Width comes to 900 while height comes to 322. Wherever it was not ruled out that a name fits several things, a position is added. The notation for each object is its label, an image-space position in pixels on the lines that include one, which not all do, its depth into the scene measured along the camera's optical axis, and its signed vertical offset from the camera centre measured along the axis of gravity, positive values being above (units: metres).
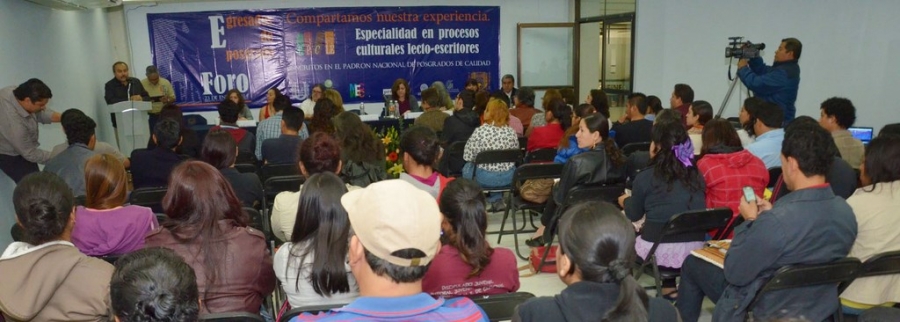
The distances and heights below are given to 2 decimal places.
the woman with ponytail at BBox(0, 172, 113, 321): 1.86 -0.59
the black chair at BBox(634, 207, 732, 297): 2.82 -0.78
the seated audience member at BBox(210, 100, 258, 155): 5.28 -0.51
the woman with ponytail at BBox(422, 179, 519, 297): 2.11 -0.66
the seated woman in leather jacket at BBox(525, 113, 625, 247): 3.74 -0.63
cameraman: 5.75 -0.26
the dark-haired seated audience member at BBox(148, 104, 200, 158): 4.45 -0.54
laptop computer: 5.36 -0.72
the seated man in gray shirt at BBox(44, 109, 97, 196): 3.72 -0.48
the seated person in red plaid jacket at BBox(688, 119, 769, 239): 3.16 -0.60
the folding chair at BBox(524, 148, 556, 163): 4.82 -0.74
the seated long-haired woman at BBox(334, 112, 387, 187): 4.02 -0.57
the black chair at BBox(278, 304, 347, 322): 1.85 -0.71
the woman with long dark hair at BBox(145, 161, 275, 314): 2.10 -0.58
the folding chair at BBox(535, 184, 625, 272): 3.65 -0.80
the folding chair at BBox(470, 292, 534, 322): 1.90 -0.72
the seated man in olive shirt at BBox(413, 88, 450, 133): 5.88 -0.51
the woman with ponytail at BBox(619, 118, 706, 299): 3.05 -0.66
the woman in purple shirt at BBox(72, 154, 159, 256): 2.54 -0.59
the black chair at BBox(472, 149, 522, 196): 4.55 -0.70
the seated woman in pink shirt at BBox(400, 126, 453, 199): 3.27 -0.51
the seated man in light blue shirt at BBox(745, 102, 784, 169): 3.88 -0.51
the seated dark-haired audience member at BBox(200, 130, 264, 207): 3.48 -0.53
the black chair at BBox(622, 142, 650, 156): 4.84 -0.71
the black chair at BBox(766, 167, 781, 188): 3.74 -0.73
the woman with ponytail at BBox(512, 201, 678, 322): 1.45 -0.52
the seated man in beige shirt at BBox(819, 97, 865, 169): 3.95 -0.48
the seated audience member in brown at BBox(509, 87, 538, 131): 6.44 -0.50
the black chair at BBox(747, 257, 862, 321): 2.12 -0.75
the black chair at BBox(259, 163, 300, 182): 4.38 -0.72
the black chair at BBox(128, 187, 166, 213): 3.46 -0.69
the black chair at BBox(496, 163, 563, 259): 4.11 -0.74
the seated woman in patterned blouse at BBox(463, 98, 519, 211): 4.75 -0.65
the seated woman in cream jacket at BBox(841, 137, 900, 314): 2.39 -0.66
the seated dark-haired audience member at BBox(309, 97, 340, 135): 5.08 -0.42
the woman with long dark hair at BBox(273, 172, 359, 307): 2.00 -0.61
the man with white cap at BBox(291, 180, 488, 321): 1.21 -0.37
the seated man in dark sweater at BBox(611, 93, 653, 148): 5.16 -0.59
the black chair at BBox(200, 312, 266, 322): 1.77 -0.70
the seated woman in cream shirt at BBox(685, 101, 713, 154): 4.62 -0.45
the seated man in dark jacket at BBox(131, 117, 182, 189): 3.83 -0.55
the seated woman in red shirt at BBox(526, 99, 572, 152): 5.16 -0.59
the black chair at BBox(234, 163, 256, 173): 4.36 -0.70
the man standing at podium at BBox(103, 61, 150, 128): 7.67 -0.22
